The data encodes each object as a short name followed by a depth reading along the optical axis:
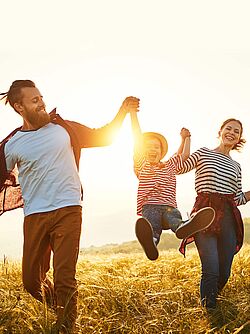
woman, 5.67
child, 6.58
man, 4.79
